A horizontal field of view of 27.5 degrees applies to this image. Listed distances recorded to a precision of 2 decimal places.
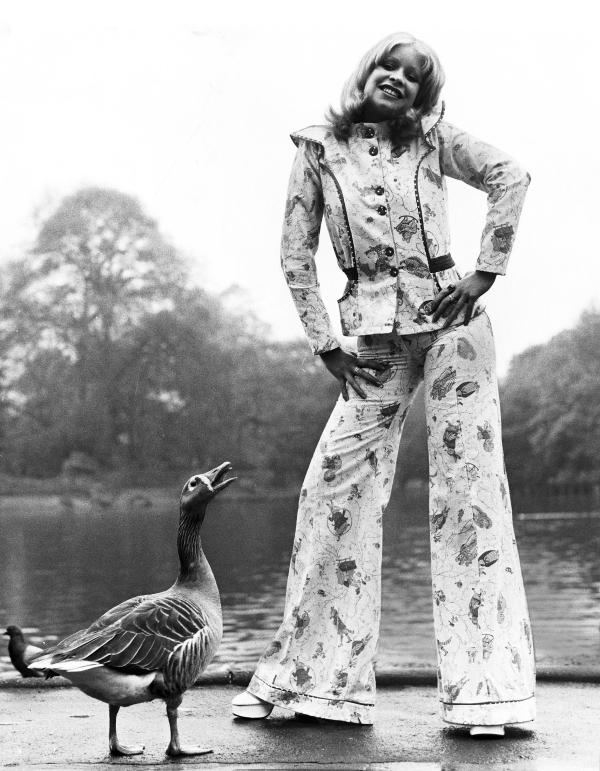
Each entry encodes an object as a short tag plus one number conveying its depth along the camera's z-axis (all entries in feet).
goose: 7.62
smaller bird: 19.67
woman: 8.93
